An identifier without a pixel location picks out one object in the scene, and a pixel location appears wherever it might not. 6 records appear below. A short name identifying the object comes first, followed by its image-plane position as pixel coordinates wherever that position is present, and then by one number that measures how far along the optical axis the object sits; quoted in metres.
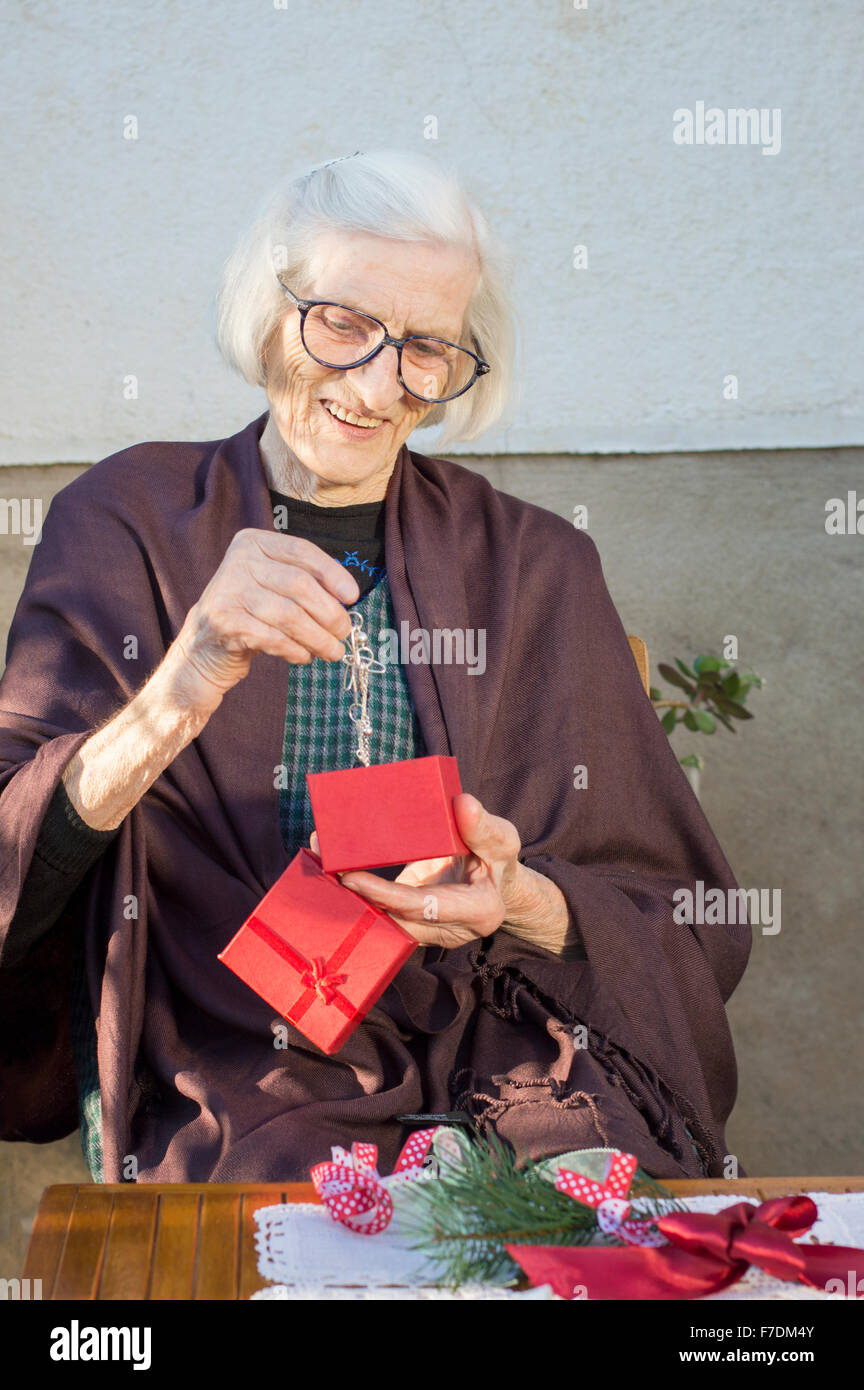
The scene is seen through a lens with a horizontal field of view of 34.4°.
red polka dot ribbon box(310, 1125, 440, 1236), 1.26
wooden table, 1.18
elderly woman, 1.79
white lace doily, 1.16
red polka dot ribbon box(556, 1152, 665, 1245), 1.21
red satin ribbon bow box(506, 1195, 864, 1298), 1.12
